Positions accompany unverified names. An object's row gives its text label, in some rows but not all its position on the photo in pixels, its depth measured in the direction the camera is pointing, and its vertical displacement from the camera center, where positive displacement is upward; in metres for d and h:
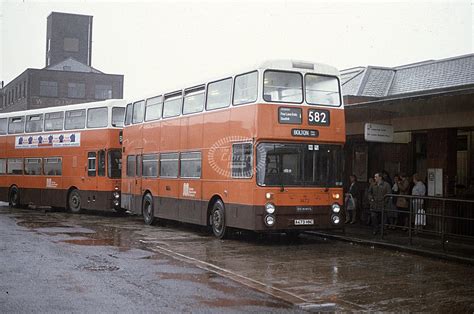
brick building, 74.06 +12.67
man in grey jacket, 16.18 -0.41
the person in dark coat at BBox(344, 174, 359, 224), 19.22 -0.57
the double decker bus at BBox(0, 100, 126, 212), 23.52 +0.83
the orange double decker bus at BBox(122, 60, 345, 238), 14.24 +0.76
